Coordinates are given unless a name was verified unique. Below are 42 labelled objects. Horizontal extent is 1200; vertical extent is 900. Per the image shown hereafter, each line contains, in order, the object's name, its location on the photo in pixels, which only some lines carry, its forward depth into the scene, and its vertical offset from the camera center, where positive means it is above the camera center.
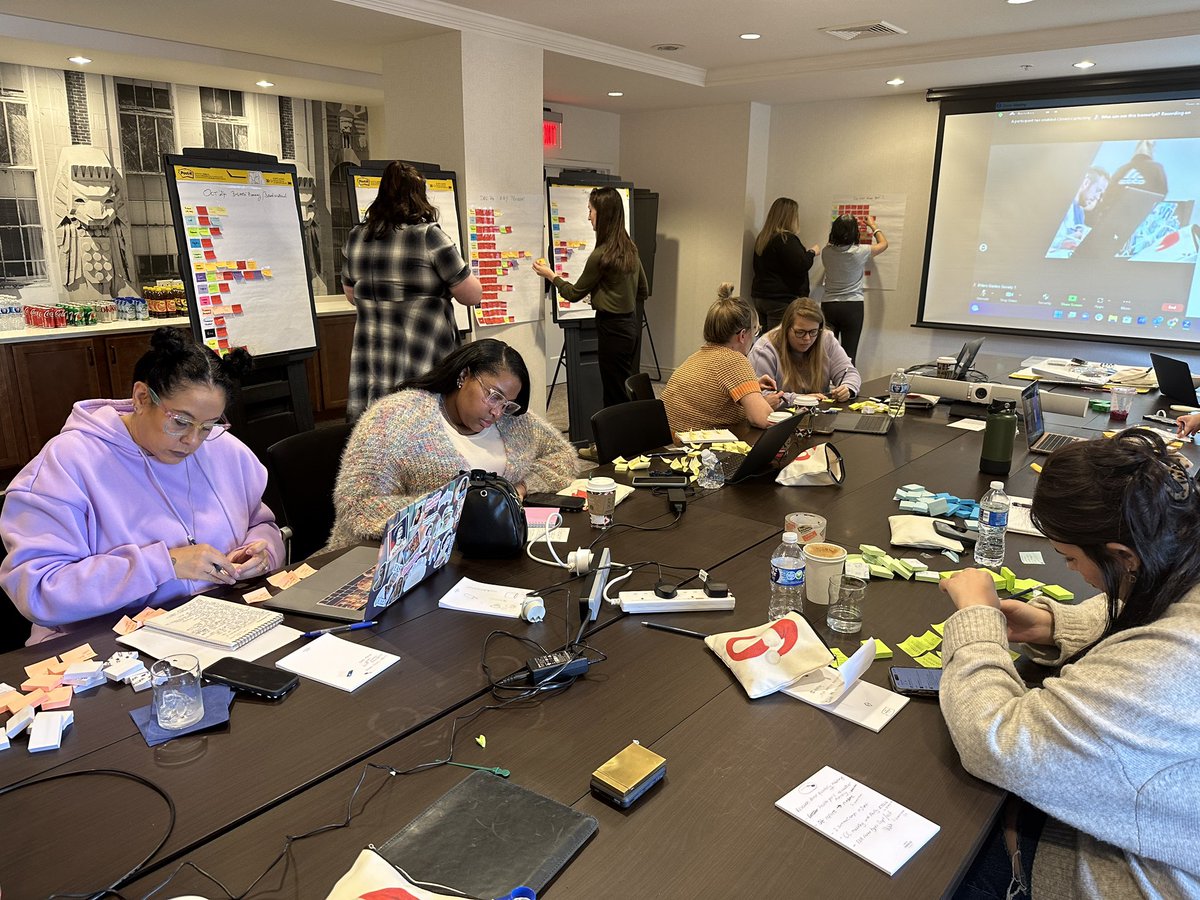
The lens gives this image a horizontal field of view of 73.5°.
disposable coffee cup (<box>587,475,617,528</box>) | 2.15 -0.64
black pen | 1.60 -0.73
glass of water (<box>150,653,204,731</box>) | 1.28 -0.71
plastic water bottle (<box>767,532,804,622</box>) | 1.60 -0.62
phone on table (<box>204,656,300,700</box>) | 1.36 -0.72
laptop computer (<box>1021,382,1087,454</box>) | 3.06 -0.64
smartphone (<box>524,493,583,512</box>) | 2.27 -0.68
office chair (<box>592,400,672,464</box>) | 3.01 -0.65
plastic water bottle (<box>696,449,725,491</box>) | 2.54 -0.67
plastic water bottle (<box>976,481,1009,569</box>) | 1.95 -0.63
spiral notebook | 1.52 -0.71
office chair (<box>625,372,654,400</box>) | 3.68 -0.58
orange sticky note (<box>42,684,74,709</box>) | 1.31 -0.72
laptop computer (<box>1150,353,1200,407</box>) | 3.84 -0.53
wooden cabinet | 4.52 -0.75
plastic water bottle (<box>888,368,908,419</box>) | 3.64 -0.59
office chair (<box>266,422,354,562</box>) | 2.32 -0.67
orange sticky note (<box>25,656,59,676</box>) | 1.38 -0.71
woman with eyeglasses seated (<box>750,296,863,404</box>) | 3.91 -0.48
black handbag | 1.89 -0.62
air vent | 4.48 +1.29
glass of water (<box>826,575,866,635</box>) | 1.63 -0.71
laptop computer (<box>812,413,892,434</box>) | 3.31 -0.67
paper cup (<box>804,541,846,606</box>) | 1.68 -0.63
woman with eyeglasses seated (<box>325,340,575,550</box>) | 2.08 -0.51
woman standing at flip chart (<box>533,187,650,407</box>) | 4.89 -0.18
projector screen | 5.32 +0.32
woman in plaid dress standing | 3.33 -0.14
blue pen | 1.56 -0.72
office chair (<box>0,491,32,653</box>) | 1.69 -0.79
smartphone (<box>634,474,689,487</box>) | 2.46 -0.67
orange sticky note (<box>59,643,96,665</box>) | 1.43 -0.72
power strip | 1.69 -0.71
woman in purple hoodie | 1.58 -0.55
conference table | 1.01 -0.74
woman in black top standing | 6.45 -0.02
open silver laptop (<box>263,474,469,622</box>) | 1.59 -0.67
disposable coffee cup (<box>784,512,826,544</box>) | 1.97 -0.64
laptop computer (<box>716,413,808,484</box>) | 2.51 -0.61
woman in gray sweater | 1.03 -0.59
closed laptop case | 1.00 -0.74
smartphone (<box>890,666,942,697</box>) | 1.41 -0.73
